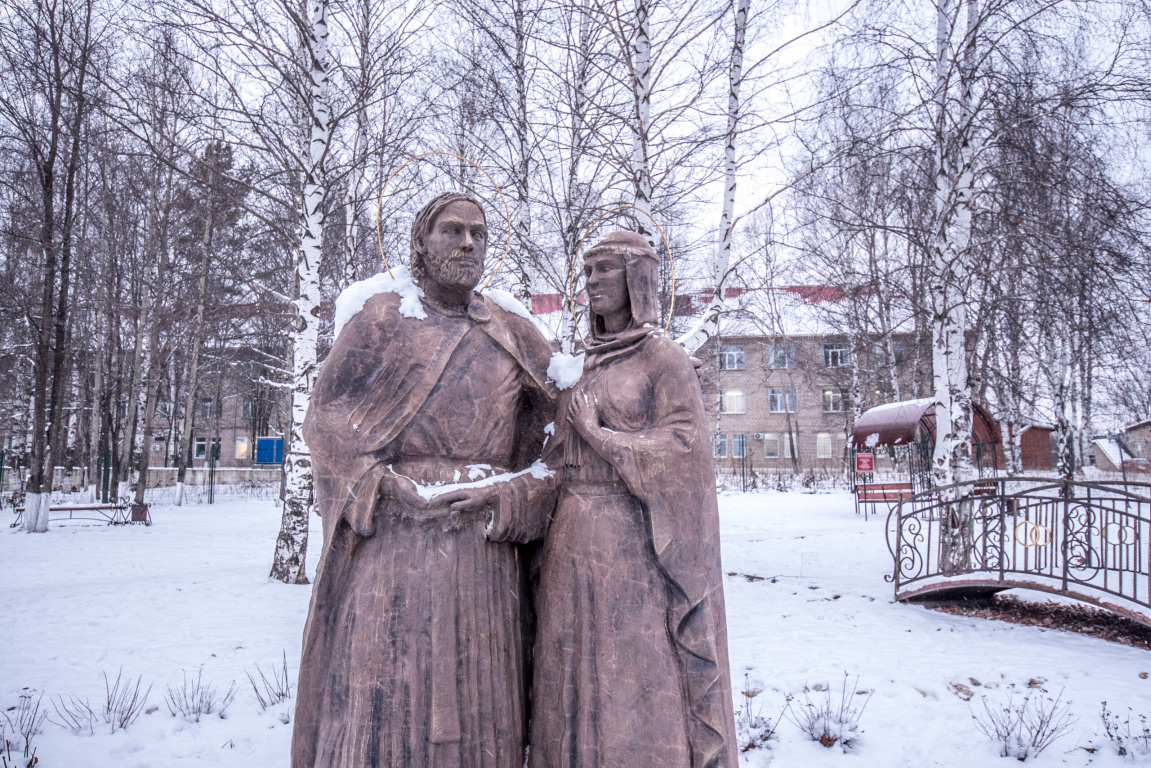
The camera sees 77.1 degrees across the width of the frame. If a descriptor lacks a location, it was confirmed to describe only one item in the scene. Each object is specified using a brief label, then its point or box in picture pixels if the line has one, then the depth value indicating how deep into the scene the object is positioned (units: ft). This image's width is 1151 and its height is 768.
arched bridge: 23.61
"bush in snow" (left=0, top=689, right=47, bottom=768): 14.35
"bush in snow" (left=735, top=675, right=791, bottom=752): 16.05
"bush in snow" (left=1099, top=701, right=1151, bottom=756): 15.08
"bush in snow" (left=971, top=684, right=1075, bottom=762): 15.30
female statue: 7.63
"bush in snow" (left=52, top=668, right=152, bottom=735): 16.07
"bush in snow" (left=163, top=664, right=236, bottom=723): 16.83
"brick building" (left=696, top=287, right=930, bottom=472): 111.04
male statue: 7.64
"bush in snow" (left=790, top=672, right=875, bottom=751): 15.98
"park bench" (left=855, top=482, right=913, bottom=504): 59.40
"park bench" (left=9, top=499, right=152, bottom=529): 49.65
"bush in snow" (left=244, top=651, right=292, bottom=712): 17.63
